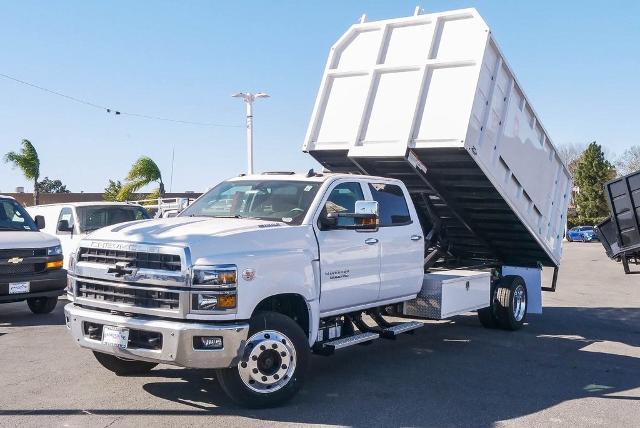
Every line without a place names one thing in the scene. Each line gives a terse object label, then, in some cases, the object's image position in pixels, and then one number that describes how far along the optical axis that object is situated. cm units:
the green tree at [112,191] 3442
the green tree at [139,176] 3186
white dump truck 571
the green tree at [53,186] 6800
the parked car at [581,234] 4778
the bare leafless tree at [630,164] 6612
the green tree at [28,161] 3027
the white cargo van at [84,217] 1373
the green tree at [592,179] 5434
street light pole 2812
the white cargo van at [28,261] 1052
